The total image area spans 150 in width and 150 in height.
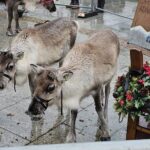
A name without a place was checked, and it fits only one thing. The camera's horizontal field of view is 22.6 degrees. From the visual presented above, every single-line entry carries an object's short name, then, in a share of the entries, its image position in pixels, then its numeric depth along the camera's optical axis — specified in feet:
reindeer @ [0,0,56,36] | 32.91
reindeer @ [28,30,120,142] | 13.85
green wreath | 13.60
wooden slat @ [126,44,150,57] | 14.39
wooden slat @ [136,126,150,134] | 14.30
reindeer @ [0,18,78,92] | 17.28
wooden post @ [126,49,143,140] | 13.62
